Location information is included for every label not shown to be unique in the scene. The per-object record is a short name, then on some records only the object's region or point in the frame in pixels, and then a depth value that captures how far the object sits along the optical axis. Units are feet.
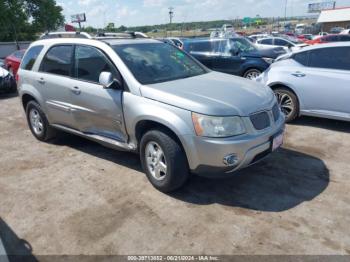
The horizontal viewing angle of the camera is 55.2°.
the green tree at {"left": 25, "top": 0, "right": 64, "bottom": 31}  150.30
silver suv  11.44
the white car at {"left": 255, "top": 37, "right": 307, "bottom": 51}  67.87
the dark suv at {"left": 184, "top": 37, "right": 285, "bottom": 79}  31.63
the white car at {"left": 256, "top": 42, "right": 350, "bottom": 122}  18.97
